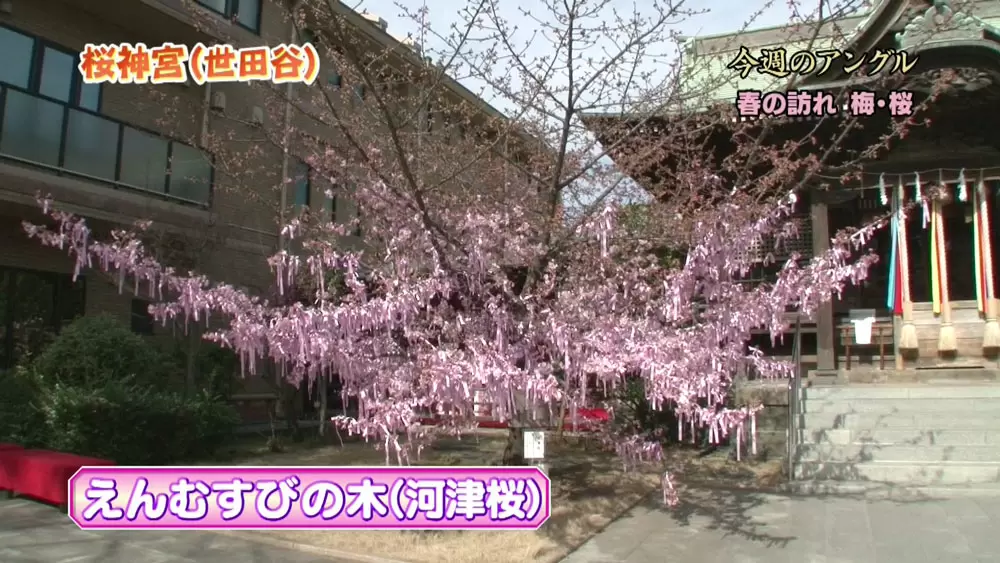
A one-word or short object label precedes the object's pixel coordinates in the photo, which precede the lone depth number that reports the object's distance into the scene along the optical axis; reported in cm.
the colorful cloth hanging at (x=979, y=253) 1231
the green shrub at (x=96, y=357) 1011
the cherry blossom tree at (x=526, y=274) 593
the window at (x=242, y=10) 1523
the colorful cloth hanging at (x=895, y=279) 1268
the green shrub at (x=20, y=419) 977
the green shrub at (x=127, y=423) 940
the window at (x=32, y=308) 1234
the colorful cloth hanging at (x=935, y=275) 1252
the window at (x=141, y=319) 1423
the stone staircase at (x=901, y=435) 916
